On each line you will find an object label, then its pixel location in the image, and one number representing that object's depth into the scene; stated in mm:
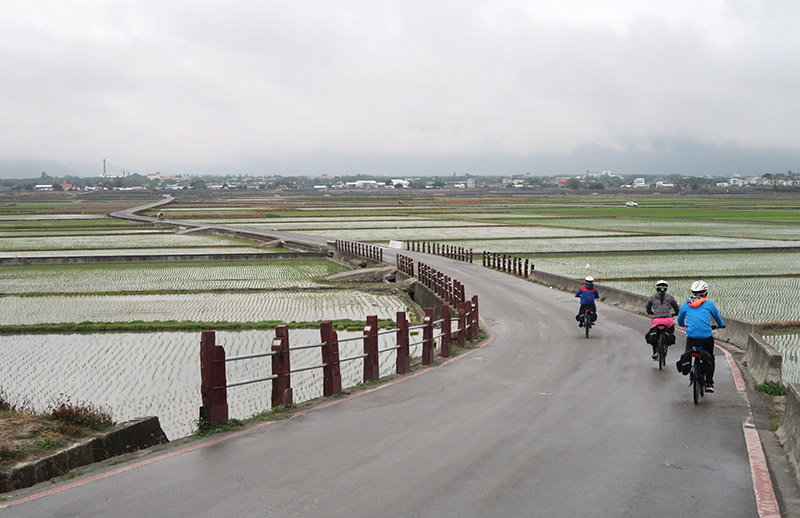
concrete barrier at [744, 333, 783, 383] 13938
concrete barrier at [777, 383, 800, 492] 9389
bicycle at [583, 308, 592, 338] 20031
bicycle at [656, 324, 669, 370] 15562
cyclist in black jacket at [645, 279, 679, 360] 15594
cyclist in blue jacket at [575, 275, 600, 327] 20109
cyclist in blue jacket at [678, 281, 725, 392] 12617
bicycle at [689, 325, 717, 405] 12414
